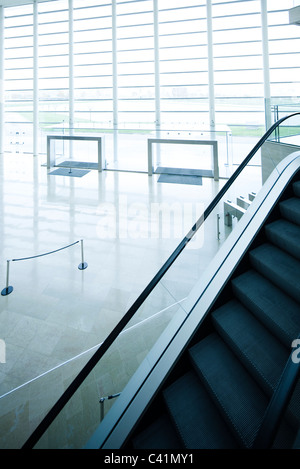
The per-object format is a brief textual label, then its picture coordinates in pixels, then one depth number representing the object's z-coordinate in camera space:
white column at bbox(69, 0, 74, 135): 19.64
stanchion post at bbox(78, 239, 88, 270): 6.74
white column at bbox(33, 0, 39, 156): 20.47
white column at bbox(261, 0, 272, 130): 15.64
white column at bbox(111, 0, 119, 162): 18.62
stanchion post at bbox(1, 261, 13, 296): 5.83
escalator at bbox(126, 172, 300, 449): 2.36
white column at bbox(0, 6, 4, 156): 21.44
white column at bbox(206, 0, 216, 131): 16.69
